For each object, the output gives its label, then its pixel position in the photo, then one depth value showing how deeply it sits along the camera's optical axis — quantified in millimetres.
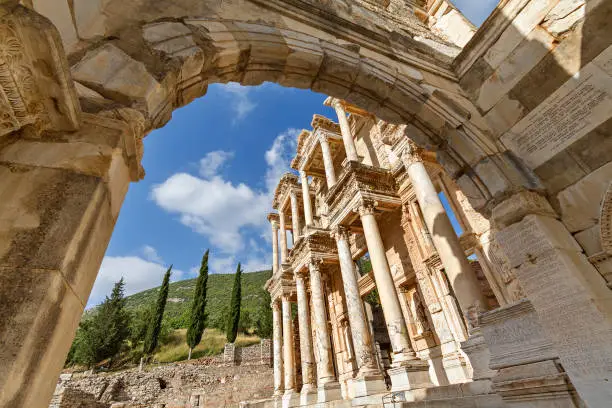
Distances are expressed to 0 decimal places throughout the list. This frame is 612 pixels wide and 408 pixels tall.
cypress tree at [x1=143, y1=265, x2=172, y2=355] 28578
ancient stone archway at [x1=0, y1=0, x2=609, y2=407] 1367
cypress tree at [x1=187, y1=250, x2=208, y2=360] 29391
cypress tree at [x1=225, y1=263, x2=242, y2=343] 29592
